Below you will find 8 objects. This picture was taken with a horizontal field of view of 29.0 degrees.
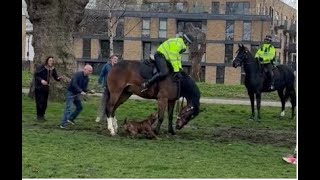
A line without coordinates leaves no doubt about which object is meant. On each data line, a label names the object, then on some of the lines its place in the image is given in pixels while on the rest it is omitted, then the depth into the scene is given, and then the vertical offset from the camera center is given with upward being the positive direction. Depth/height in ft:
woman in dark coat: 44.27 -1.51
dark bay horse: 52.54 -1.22
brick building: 150.92 +8.35
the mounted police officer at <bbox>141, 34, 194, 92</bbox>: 39.25 +0.51
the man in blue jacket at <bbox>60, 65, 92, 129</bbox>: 42.50 -1.84
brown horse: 39.99 -1.82
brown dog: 38.63 -4.05
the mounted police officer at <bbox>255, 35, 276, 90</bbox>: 54.47 +0.83
